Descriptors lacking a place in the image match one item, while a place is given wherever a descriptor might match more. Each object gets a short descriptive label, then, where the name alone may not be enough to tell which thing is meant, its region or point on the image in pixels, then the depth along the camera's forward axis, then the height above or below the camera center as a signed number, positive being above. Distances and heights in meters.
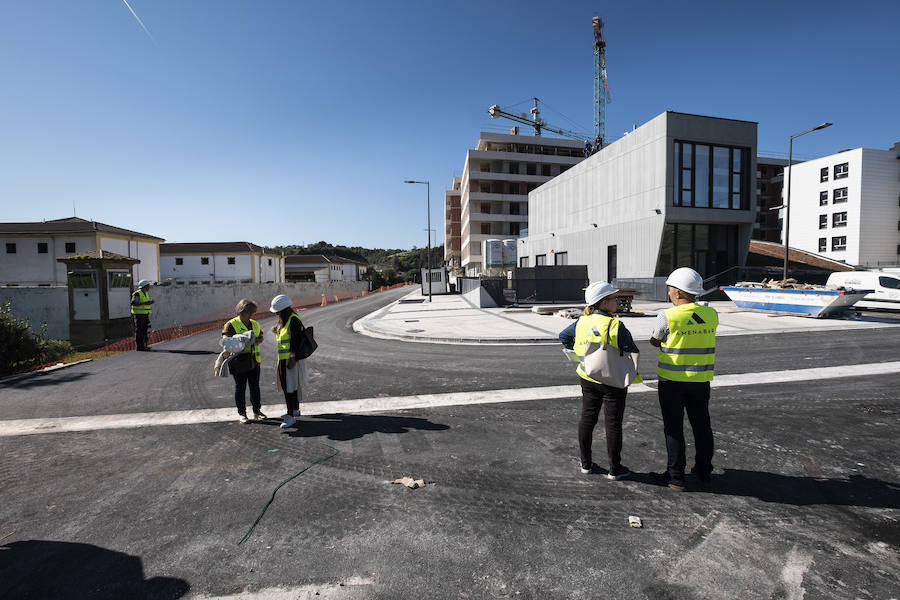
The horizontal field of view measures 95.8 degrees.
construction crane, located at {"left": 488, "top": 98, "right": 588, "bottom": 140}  93.56 +36.56
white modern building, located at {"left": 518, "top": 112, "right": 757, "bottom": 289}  24.92 +4.90
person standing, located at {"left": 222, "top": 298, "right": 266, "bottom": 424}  5.38 -1.13
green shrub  9.72 -1.73
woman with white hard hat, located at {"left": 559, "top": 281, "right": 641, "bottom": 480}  3.56 -1.04
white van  17.39 -0.70
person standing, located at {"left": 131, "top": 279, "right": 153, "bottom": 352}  11.38 -1.00
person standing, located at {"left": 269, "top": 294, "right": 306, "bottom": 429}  5.16 -1.03
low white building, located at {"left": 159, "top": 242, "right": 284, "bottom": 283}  54.81 +1.51
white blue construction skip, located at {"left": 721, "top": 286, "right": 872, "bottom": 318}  15.51 -1.25
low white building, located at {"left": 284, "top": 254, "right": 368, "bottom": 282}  75.79 +1.28
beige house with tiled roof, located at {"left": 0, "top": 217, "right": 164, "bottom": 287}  35.34 +2.53
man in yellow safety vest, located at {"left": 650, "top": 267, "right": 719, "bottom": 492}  3.45 -0.82
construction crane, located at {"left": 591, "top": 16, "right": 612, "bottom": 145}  88.50 +45.29
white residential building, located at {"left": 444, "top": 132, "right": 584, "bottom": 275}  65.06 +15.01
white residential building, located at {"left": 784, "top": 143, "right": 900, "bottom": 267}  40.78 +6.60
